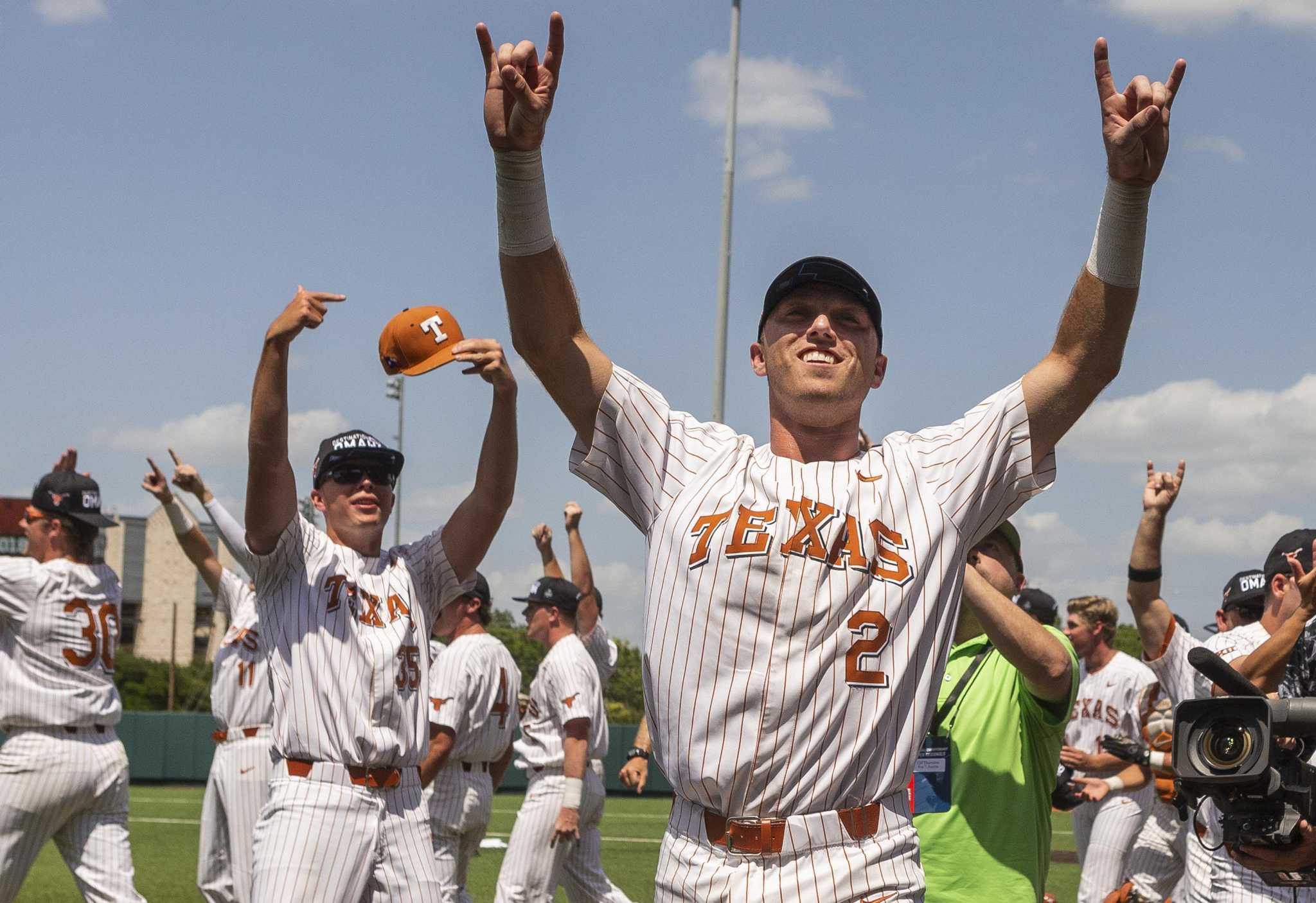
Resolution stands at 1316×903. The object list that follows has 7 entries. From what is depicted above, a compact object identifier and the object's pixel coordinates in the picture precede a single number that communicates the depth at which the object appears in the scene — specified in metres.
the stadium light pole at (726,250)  13.91
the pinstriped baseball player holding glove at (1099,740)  10.55
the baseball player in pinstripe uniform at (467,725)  9.55
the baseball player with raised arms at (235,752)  9.84
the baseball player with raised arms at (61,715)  8.18
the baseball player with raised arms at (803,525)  3.23
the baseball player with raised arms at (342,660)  5.43
